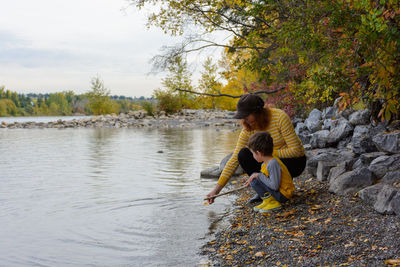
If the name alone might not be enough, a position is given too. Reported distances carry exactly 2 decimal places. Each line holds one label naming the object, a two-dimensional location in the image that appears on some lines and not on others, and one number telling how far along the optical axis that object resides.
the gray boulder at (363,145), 5.47
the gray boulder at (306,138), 8.99
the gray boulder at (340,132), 7.18
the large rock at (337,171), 4.80
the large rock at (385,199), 3.43
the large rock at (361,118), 7.25
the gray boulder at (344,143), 7.04
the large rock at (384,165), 4.38
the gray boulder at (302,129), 9.90
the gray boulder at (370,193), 3.80
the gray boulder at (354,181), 4.23
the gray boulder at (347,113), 8.25
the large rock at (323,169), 5.16
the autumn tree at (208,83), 9.66
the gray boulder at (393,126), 6.19
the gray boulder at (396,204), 3.32
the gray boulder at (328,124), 8.42
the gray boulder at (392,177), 4.05
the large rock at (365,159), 4.86
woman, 4.20
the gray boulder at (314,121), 9.46
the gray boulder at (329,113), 9.36
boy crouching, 4.10
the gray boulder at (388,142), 4.98
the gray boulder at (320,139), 7.28
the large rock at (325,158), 5.66
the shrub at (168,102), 33.25
